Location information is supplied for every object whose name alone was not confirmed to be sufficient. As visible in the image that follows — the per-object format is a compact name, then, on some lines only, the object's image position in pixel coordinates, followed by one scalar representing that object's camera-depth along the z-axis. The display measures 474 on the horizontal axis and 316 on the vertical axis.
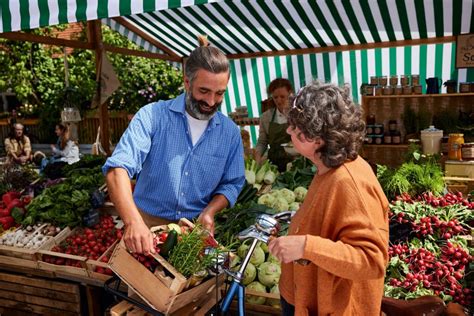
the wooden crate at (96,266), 2.96
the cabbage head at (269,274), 2.76
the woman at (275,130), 5.05
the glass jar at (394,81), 5.98
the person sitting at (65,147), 8.09
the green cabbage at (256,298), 2.65
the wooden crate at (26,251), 3.32
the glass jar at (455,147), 4.30
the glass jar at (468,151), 4.17
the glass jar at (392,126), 6.03
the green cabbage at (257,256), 2.88
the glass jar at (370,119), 6.28
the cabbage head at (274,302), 2.59
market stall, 2.79
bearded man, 2.08
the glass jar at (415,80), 5.88
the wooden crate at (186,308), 1.82
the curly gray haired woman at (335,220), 1.37
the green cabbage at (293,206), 3.60
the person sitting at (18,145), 9.56
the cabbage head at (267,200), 3.59
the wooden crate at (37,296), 3.13
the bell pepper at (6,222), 4.15
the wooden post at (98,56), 6.74
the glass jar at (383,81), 6.05
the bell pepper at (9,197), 4.49
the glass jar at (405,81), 5.91
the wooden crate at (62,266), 3.09
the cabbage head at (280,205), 3.52
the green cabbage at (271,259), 2.89
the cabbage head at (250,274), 2.79
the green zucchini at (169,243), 1.78
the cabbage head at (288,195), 3.69
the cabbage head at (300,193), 3.78
